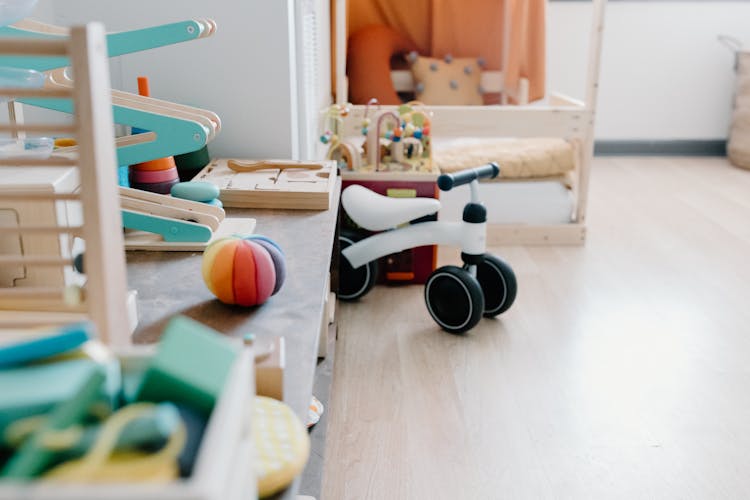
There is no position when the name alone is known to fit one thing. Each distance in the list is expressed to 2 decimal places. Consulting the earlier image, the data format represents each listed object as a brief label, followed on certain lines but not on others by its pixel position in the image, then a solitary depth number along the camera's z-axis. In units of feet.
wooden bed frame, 8.41
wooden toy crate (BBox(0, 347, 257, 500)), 1.14
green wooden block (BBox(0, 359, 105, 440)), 1.37
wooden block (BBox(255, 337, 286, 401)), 2.27
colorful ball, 2.93
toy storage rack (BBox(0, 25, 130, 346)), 1.62
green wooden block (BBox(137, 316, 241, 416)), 1.44
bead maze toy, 7.65
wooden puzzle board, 4.52
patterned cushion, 11.30
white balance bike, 6.29
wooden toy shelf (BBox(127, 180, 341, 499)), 2.56
